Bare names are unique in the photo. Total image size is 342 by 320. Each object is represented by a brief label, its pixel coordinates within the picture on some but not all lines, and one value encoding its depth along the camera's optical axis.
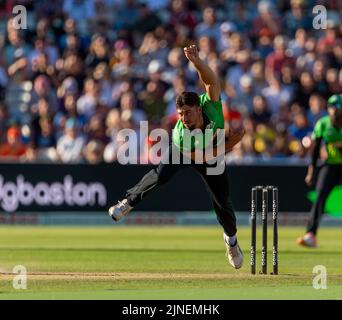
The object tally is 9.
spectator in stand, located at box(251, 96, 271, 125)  22.56
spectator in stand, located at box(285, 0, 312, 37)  24.88
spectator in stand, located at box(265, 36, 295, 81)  23.44
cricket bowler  11.99
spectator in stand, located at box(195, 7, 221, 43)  24.27
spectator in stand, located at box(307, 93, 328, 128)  22.33
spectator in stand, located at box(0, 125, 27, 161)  22.30
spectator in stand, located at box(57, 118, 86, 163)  22.02
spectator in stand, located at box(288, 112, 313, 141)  22.27
